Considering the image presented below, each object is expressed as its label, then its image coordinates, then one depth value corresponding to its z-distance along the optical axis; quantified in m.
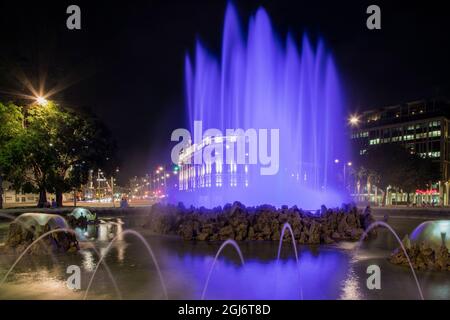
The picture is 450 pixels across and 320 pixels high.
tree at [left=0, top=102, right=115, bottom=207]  35.34
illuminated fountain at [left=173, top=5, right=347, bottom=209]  28.05
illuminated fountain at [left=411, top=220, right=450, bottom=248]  12.20
